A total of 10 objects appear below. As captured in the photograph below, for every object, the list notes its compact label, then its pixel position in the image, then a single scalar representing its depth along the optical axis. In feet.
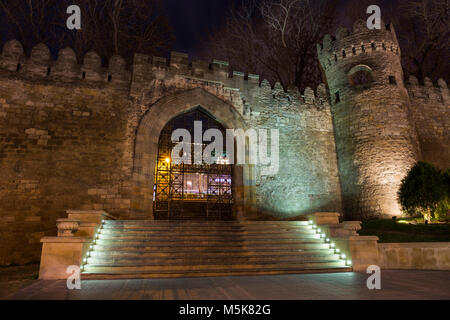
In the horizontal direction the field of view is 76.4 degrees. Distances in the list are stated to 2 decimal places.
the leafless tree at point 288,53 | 57.72
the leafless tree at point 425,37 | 51.06
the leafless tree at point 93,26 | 44.91
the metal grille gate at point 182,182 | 32.37
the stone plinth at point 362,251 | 18.85
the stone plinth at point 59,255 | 15.79
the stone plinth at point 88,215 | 21.27
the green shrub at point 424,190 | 28.78
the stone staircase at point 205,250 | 17.62
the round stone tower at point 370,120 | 34.09
